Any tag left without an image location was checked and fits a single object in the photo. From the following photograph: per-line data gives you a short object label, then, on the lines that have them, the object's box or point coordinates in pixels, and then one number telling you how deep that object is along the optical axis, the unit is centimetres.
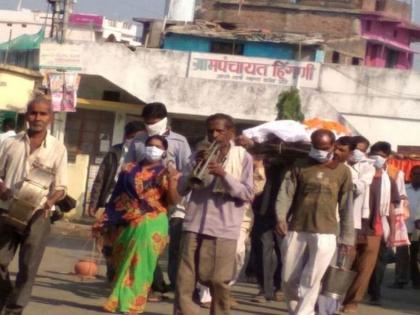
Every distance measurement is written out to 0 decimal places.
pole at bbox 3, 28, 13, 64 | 4841
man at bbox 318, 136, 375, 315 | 1486
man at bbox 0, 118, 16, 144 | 1898
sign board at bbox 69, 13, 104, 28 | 7047
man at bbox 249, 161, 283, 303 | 1487
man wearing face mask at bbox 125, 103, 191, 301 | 1270
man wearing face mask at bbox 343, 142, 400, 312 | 1514
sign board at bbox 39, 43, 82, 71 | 2506
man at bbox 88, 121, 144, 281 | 1408
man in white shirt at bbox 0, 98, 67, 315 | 1058
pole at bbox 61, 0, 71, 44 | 3102
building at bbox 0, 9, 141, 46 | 7012
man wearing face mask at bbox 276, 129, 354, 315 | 1210
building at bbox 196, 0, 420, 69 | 6488
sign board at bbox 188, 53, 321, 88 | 4009
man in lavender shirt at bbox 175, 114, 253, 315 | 1100
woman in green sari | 1167
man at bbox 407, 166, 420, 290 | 2005
